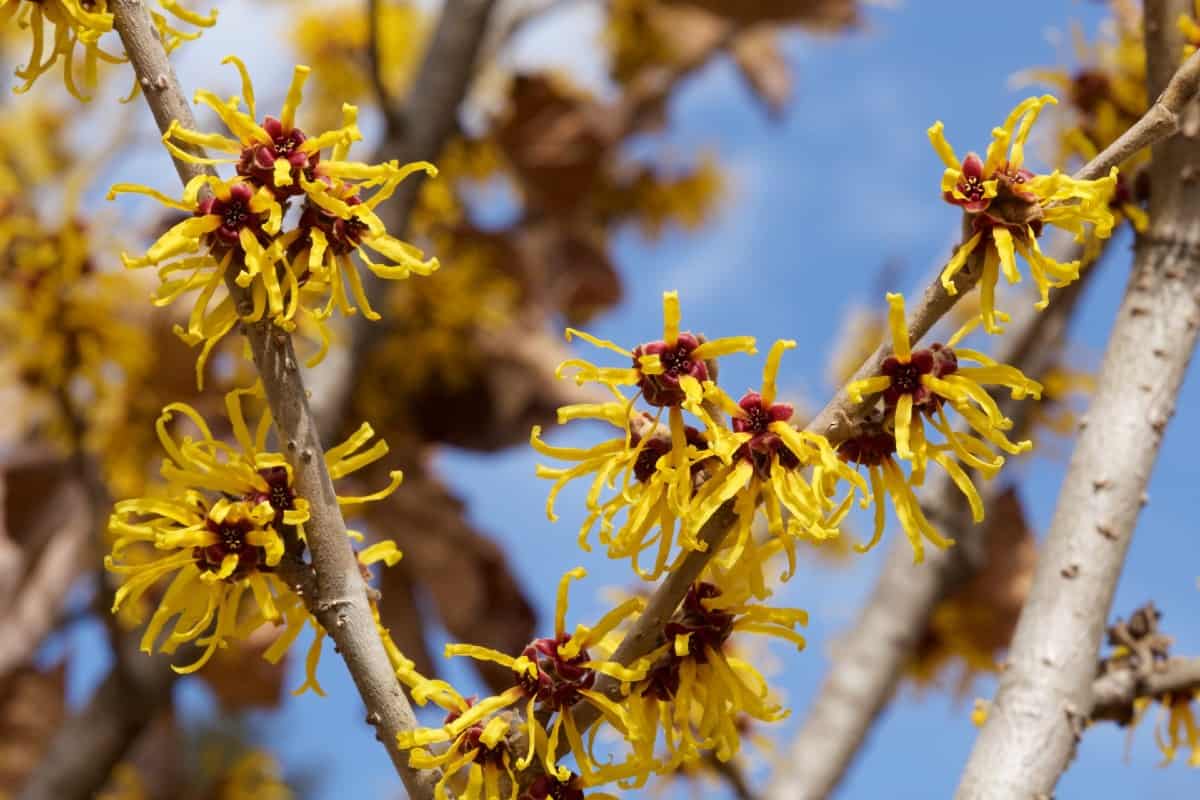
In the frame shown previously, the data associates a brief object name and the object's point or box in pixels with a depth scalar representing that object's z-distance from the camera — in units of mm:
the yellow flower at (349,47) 3311
